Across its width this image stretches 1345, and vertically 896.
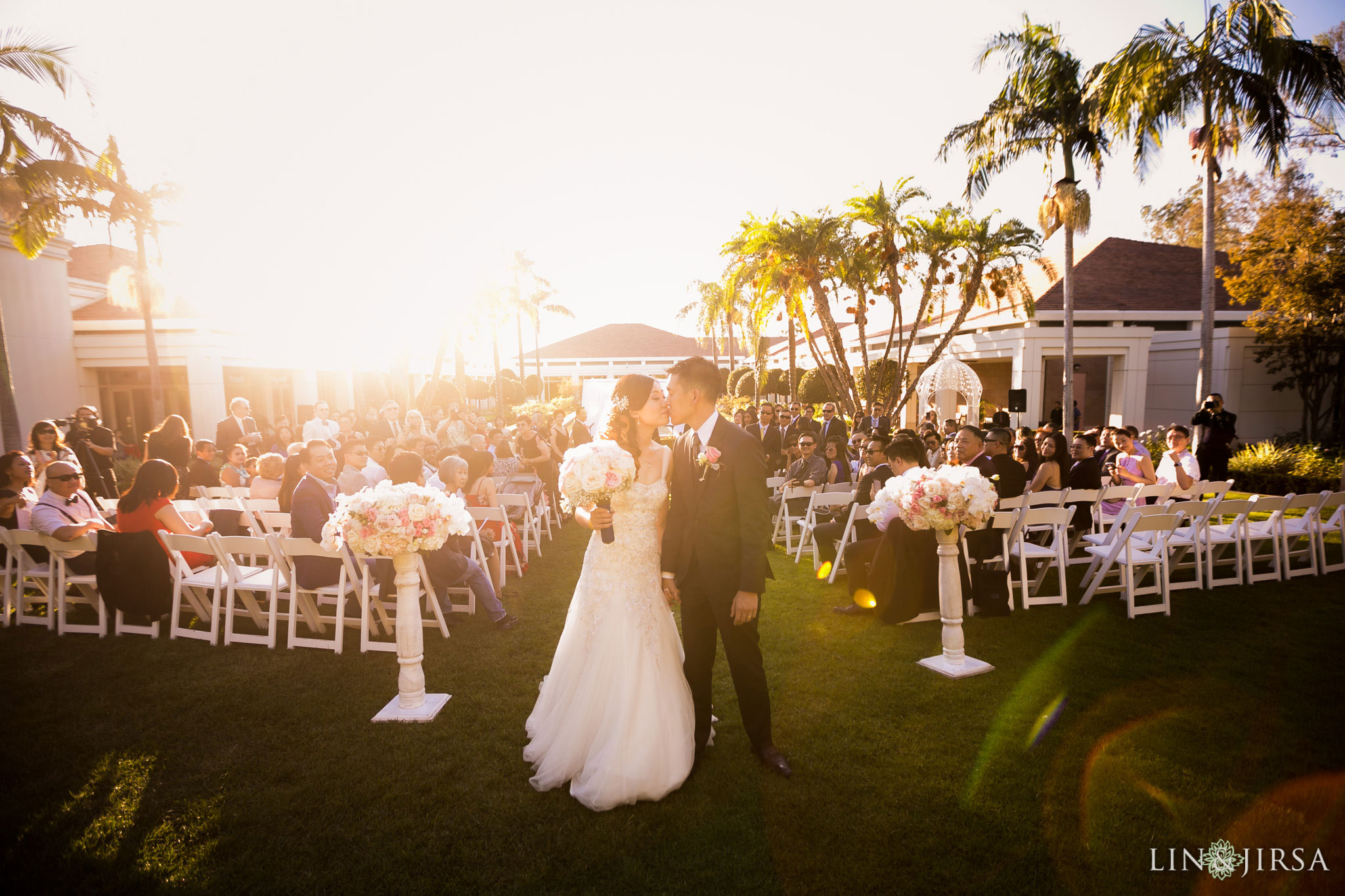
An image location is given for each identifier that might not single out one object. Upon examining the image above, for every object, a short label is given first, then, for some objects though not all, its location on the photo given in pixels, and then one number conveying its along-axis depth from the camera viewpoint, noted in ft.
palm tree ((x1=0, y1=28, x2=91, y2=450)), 34.73
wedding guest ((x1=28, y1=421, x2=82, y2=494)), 25.25
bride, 10.87
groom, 11.00
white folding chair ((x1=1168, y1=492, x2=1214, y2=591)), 20.71
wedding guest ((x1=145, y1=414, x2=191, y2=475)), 27.96
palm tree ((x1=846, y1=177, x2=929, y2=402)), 52.60
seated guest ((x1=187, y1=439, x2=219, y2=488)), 27.58
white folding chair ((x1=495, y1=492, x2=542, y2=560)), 25.75
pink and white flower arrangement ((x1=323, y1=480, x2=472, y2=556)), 13.75
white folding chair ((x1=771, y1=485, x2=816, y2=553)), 29.35
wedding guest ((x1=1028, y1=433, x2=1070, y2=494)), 24.09
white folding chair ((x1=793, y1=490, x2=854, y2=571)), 25.29
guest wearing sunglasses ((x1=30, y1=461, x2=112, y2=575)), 19.17
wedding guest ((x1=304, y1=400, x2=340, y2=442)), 41.09
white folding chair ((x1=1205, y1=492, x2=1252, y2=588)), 21.91
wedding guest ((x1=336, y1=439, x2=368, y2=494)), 22.02
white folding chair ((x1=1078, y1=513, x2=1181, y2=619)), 19.29
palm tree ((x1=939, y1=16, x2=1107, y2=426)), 50.19
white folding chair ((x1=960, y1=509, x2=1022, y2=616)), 19.49
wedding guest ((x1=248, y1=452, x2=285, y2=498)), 24.80
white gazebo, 68.33
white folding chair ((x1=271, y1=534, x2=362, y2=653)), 17.42
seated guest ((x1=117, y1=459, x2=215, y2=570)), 18.72
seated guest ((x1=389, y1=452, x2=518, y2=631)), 19.43
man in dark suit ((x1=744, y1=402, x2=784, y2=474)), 46.57
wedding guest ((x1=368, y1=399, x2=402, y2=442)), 40.42
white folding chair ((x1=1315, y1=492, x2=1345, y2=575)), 23.63
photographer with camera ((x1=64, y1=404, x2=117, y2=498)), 33.40
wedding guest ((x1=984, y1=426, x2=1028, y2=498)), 22.99
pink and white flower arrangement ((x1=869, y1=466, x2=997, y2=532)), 15.47
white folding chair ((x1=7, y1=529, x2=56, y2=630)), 19.25
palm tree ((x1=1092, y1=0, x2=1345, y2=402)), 42.01
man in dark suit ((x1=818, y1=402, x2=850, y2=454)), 44.37
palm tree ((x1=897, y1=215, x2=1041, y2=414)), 54.54
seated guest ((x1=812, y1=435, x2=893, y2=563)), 22.77
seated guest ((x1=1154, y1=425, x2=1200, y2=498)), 25.02
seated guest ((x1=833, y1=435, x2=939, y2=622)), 19.42
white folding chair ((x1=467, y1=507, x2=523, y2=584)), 22.84
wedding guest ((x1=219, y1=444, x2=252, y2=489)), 28.19
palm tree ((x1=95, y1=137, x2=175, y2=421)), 55.42
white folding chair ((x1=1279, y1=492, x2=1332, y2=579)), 23.03
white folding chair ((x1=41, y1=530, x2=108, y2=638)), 19.12
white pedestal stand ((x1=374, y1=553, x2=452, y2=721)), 14.30
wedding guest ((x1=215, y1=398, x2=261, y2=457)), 36.98
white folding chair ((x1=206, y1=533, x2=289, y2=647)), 17.72
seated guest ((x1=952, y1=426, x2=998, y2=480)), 21.18
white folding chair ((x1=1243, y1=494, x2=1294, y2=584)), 22.47
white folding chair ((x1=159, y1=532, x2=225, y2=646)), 17.94
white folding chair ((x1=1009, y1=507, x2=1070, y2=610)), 19.33
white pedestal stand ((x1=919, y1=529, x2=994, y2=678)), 16.02
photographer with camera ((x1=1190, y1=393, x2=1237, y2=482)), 36.52
